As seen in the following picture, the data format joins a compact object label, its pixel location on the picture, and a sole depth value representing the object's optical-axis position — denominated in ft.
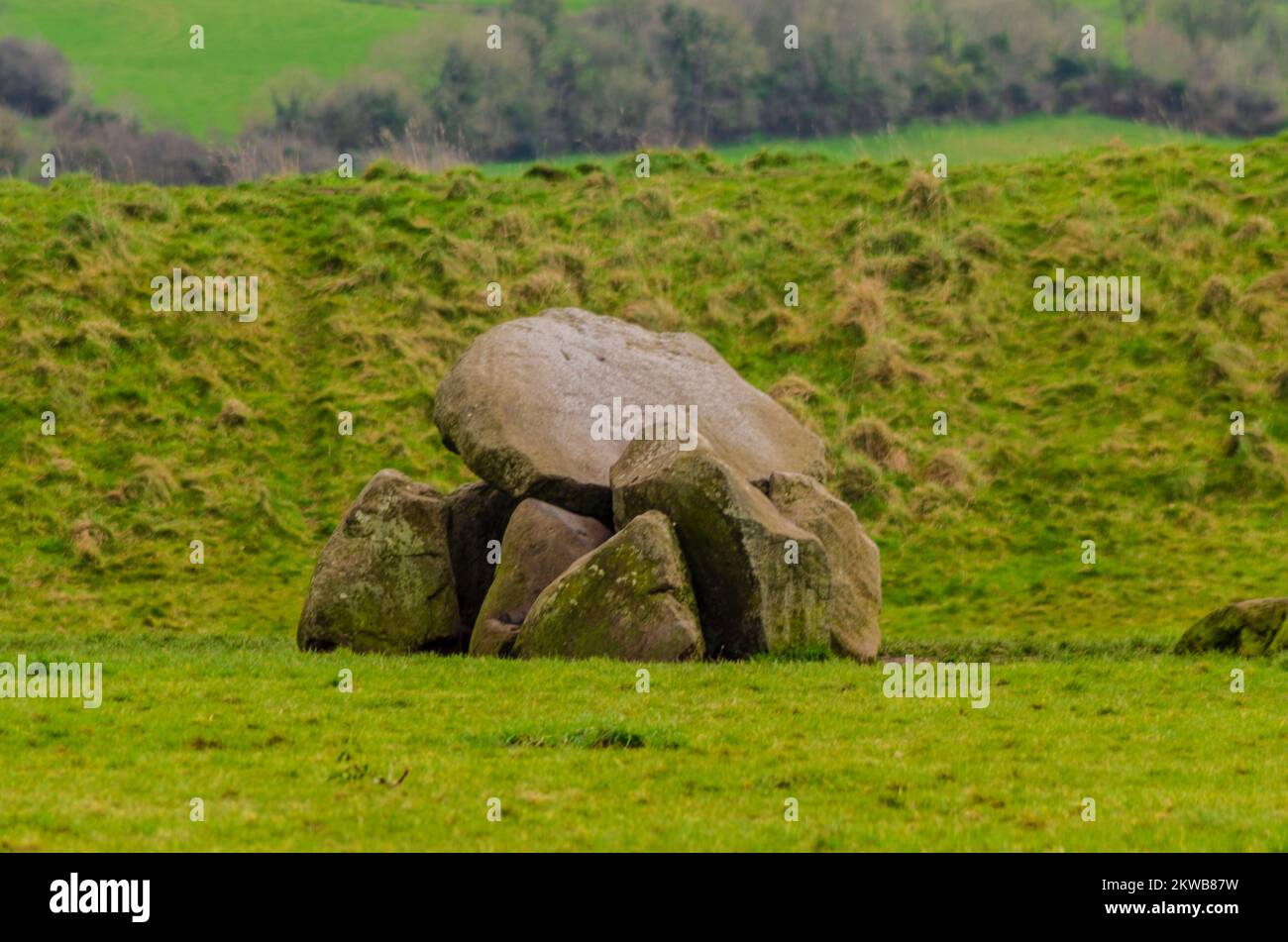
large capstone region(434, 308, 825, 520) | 88.89
